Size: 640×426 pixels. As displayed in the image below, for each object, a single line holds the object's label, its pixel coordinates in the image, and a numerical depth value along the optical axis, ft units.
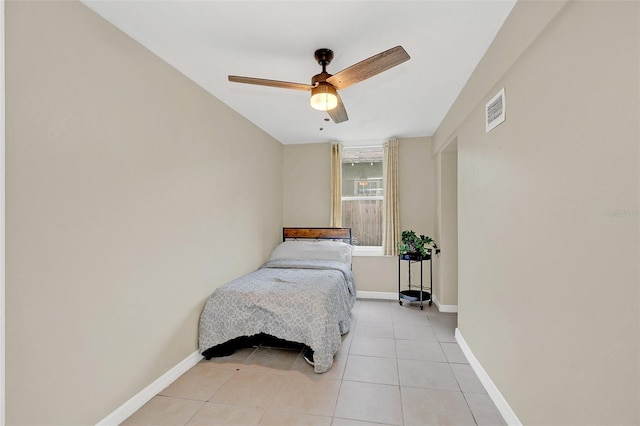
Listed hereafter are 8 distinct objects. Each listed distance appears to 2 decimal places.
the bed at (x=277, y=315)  8.31
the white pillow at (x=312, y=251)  13.39
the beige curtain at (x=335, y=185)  15.46
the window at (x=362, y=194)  15.96
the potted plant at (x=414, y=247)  13.47
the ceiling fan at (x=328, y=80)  6.04
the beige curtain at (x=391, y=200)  14.79
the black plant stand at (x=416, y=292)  13.51
